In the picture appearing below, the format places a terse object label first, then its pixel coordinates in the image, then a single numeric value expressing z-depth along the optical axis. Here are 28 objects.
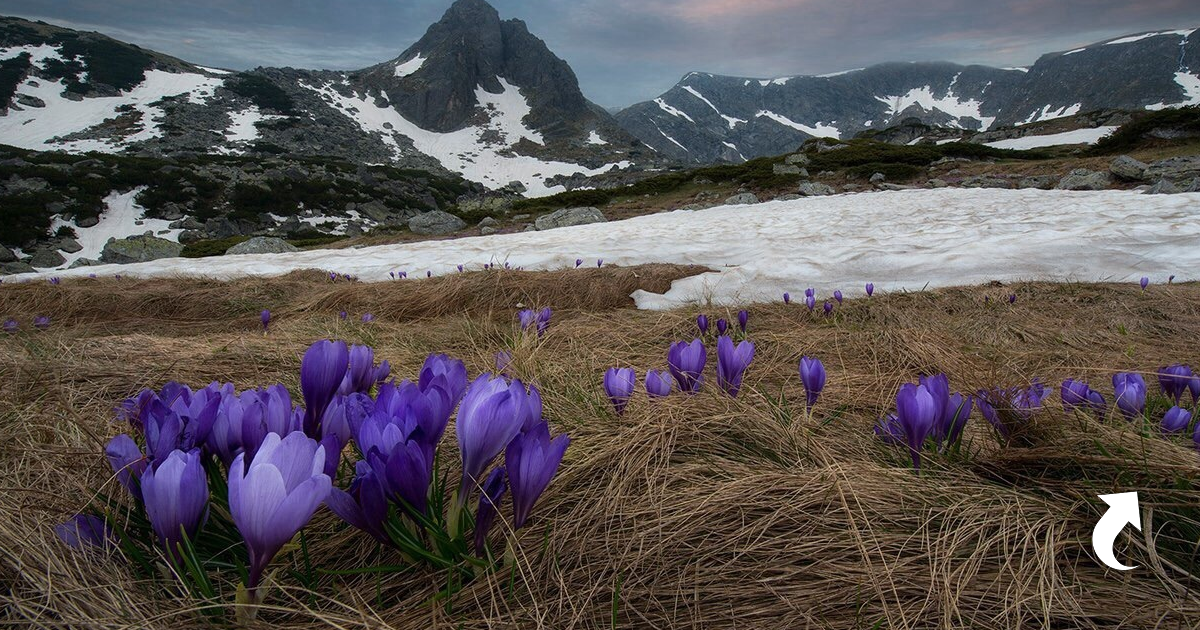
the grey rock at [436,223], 16.51
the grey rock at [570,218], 14.38
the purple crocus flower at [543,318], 2.32
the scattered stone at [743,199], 14.63
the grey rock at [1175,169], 9.11
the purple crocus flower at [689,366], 0.56
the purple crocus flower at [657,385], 0.55
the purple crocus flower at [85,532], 0.32
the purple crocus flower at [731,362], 0.57
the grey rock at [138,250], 18.54
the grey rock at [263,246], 13.69
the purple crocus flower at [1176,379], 0.55
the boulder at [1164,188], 7.58
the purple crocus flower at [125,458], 0.35
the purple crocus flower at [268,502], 0.29
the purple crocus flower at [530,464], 0.33
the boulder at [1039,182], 11.19
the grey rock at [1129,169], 10.30
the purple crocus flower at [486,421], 0.34
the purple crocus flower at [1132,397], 0.51
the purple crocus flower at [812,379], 0.53
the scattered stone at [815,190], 14.57
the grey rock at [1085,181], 10.04
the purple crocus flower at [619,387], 0.52
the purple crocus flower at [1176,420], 0.48
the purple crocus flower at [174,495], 0.30
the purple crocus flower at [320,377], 0.41
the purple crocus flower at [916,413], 0.43
